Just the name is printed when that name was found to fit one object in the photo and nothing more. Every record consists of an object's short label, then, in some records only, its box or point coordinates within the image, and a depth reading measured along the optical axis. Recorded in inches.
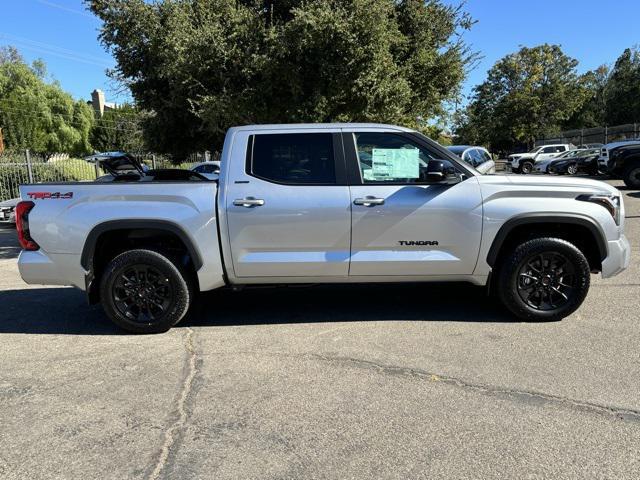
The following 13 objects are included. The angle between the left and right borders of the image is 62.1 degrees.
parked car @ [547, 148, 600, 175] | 970.1
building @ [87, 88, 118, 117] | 3929.6
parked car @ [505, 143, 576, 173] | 1316.4
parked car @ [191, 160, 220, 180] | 752.3
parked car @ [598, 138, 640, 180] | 705.0
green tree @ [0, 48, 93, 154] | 1787.6
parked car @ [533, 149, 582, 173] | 1069.2
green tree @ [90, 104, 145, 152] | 2610.7
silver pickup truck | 193.8
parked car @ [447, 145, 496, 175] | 562.9
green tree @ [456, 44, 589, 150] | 1894.8
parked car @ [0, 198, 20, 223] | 548.7
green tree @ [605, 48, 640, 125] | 2032.5
